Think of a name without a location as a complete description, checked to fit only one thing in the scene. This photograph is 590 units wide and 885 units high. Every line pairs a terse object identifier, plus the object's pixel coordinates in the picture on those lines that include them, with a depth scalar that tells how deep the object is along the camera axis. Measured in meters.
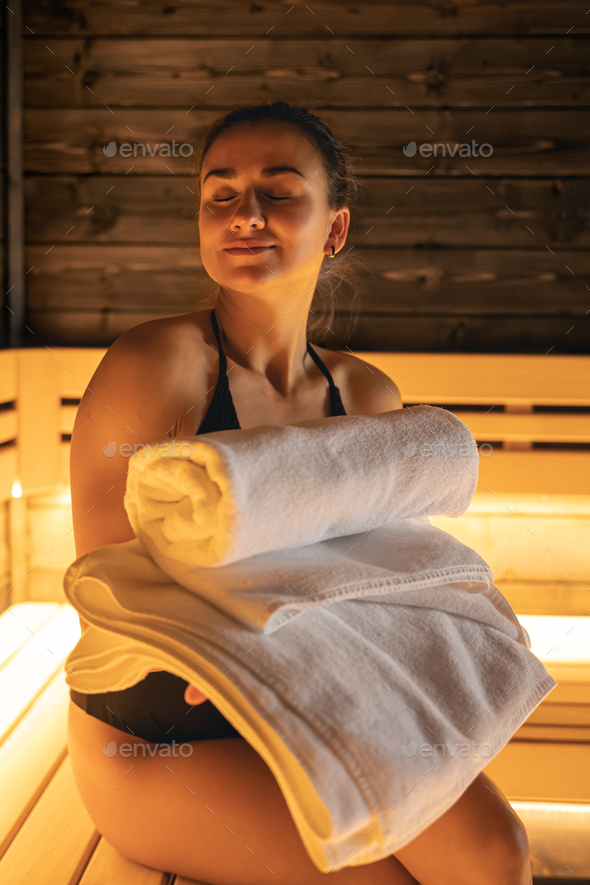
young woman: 0.72
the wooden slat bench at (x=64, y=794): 0.84
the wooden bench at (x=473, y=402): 1.74
